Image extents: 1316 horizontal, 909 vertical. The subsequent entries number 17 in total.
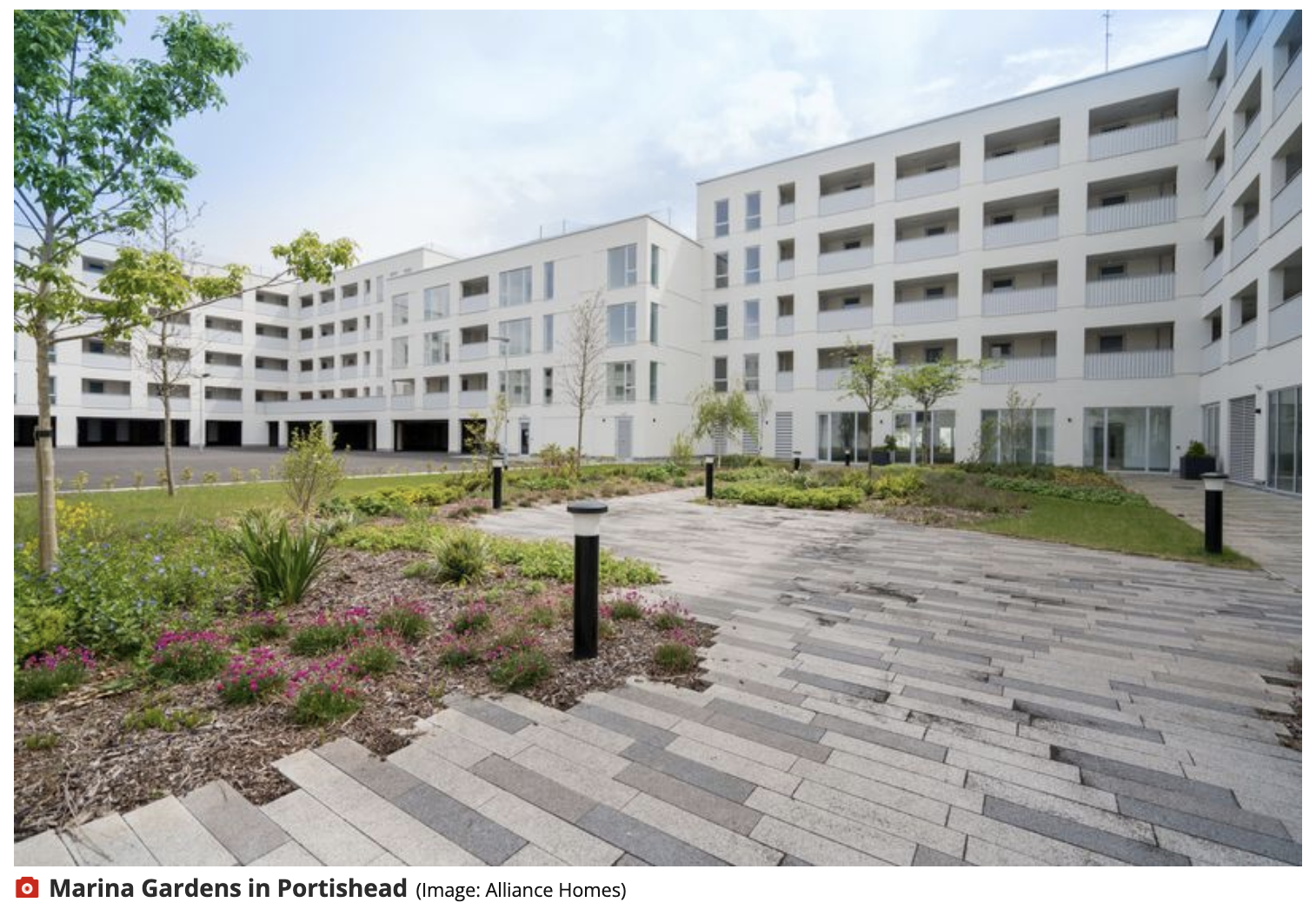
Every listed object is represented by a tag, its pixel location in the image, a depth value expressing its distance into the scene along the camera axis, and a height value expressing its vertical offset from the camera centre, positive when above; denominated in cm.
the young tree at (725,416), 2644 +106
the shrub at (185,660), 398 -135
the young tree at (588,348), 3434 +517
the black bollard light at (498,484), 1370 -89
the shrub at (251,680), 366 -136
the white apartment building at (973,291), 2055 +719
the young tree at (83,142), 480 +241
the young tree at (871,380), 1881 +193
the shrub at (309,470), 1009 -45
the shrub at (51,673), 367 -136
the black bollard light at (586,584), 450 -99
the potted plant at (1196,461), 2239 -69
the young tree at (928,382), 2233 +207
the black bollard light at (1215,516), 869 -100
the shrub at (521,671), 403 -144
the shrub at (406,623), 481 -135
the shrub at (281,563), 548 -104
